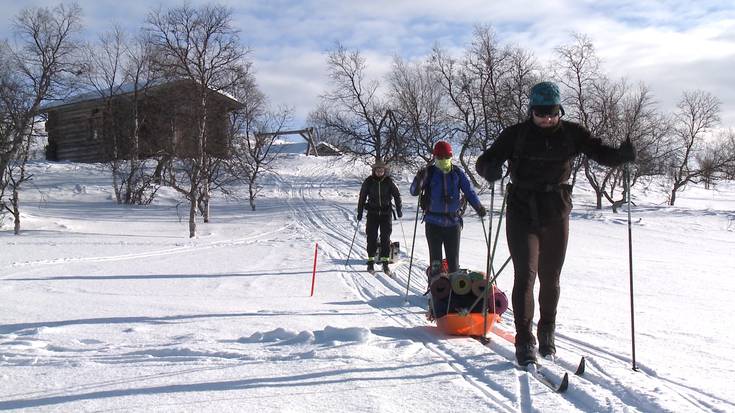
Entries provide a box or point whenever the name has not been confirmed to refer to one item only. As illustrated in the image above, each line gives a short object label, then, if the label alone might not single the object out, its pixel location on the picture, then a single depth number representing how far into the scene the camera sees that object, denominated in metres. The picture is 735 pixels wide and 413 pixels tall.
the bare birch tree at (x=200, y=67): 17.31
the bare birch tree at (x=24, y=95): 17.84
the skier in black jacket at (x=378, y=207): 9.60
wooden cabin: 18.28
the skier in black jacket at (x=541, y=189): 3.91
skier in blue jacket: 6.66
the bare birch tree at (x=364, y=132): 32.31
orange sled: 4.82
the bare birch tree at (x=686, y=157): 36.09
